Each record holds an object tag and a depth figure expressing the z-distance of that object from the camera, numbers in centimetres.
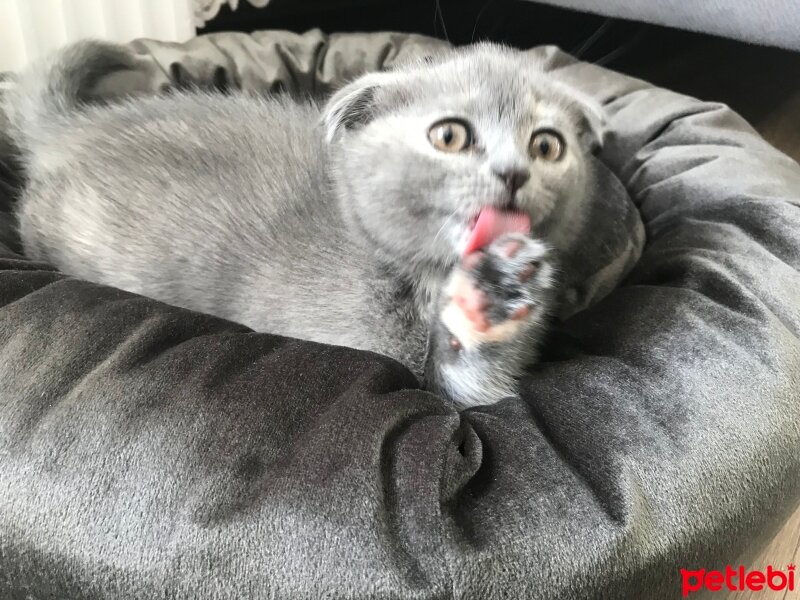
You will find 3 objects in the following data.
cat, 20
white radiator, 39
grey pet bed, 16
